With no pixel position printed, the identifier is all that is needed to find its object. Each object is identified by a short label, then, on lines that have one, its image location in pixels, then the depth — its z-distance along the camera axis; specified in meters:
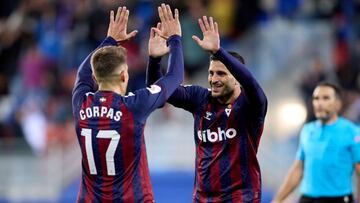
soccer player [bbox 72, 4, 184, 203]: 13.81
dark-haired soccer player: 15.39
